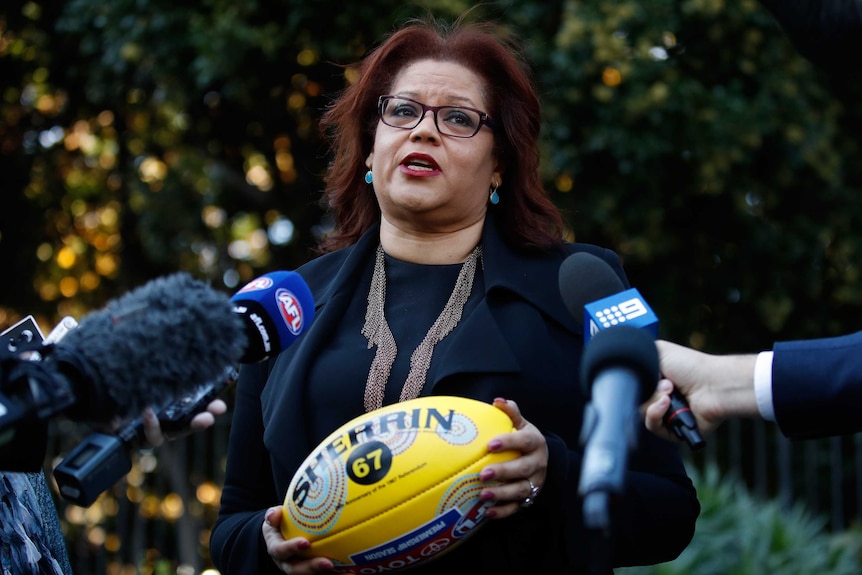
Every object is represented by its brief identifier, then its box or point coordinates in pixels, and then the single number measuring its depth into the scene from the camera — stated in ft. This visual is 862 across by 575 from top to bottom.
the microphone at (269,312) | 8.35
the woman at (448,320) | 9.84
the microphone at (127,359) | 6.53
